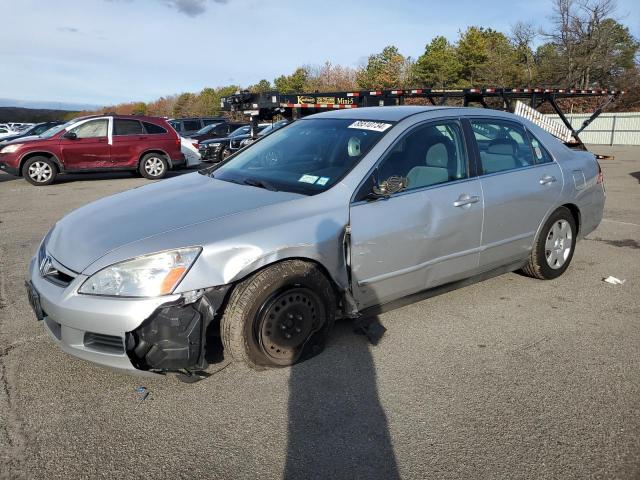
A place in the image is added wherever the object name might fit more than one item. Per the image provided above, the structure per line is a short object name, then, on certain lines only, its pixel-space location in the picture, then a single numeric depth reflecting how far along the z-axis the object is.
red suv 12.66
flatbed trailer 14.72
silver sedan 2.81
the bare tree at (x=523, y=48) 49.44
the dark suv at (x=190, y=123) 22.01
